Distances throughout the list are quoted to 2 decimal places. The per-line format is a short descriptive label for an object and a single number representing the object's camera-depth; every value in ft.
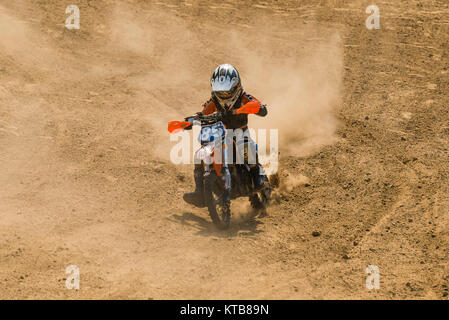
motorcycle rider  62.54
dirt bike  59.77
